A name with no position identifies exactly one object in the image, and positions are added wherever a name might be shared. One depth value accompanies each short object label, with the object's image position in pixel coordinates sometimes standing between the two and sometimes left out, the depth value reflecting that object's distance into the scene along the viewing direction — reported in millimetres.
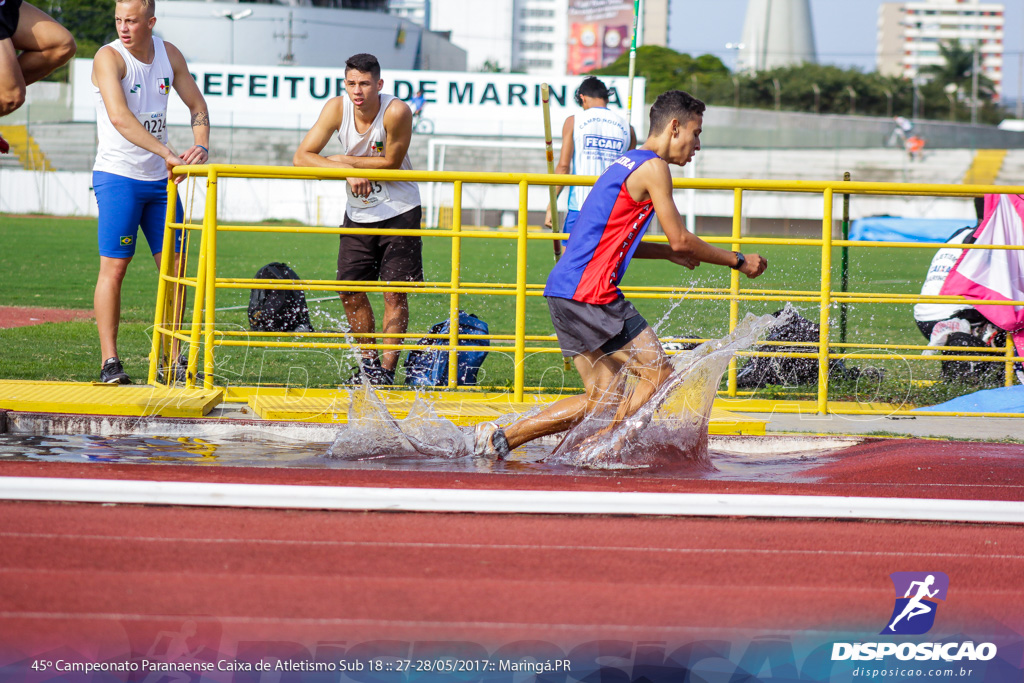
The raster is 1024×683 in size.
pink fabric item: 13672
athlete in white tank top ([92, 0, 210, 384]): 11742
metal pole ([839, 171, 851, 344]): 14637
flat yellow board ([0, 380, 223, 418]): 9828
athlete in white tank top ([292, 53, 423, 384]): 12734
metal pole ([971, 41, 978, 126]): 160375
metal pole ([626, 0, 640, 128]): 17000
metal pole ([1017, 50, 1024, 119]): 175787
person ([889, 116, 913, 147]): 105937
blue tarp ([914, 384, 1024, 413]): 12727
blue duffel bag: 13234
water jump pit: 8383
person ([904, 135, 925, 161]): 100375
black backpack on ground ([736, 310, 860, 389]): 14539
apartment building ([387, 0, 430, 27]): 132500
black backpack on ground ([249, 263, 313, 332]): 15930
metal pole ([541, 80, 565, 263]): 14367
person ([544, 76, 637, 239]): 15180
